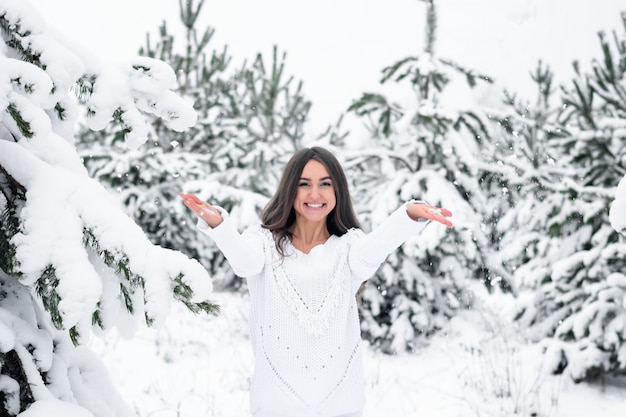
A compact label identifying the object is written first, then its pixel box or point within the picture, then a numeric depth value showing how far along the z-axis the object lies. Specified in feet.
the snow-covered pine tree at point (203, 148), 26.76
